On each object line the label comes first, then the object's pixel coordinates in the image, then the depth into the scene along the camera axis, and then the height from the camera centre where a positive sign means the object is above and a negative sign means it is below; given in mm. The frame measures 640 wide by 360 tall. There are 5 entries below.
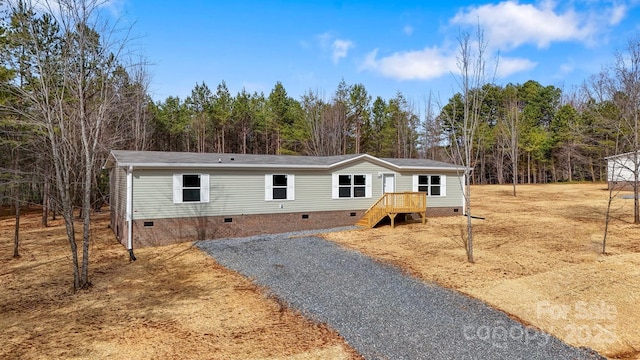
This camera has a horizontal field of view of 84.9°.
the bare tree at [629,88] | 15250 +4816
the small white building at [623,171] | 27469 +1374
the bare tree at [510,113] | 30953 +8007
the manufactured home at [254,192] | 13008 -75
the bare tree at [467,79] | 9852 +3173
